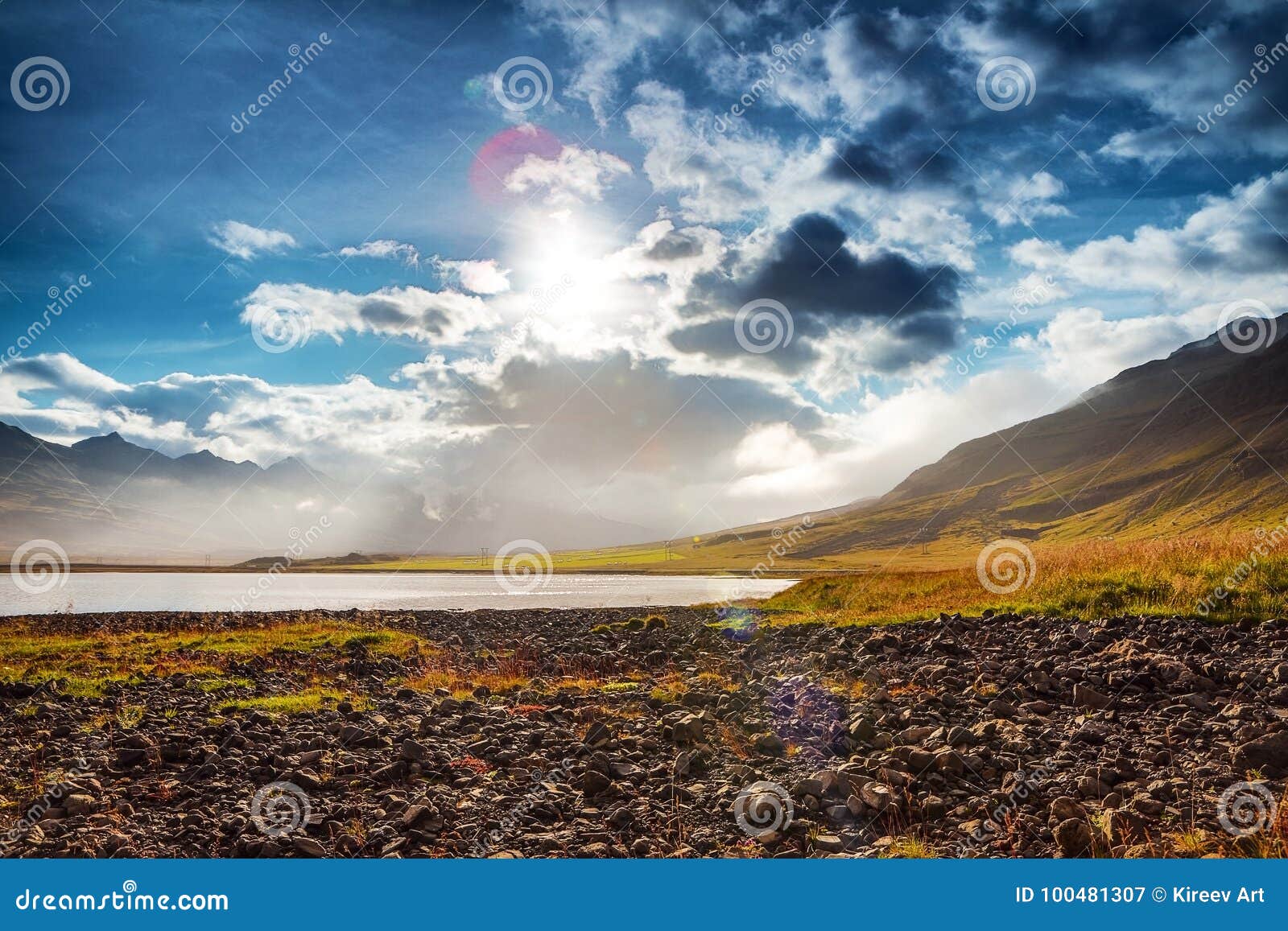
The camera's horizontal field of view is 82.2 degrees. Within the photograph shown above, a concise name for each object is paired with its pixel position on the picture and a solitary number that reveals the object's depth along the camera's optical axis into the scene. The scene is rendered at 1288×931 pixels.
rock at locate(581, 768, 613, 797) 10.65
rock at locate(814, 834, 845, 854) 8.46
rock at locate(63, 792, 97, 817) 10.20
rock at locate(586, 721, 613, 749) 12.86
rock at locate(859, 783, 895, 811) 9.35
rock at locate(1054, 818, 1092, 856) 7.89
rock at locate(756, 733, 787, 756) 12.43
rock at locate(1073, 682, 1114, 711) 13.66
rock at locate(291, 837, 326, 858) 8.70
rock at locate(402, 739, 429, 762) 12.02
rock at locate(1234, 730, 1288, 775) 9.52
